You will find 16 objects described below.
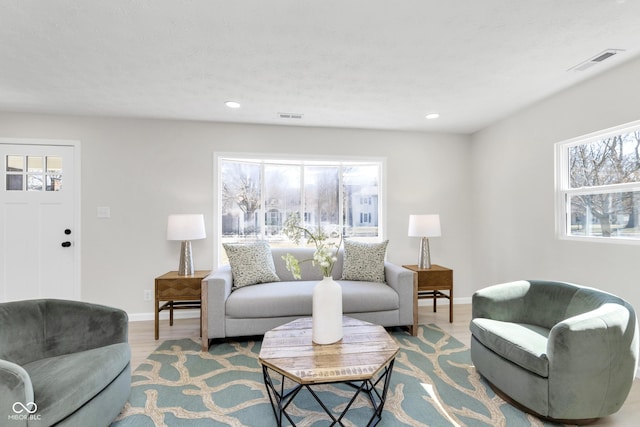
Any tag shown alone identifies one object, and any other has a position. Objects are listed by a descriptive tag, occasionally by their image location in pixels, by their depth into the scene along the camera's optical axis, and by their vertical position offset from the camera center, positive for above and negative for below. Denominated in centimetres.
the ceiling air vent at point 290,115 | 338 +114
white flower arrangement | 191 -27
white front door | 331 -7
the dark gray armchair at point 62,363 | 129 -82
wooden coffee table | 153 -83
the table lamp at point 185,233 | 317 -21
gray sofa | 271 -85
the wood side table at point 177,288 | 303 -77
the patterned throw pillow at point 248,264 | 309 -54
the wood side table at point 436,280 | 340 -78
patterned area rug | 177 -124
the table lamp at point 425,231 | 357 -22
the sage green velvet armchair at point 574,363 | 164 -87
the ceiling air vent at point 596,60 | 211 +115
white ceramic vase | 188 -65
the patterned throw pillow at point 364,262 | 329 -55
